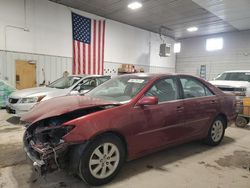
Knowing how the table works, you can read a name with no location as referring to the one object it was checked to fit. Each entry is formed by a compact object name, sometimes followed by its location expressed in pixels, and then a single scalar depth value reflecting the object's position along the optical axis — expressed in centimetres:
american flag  924
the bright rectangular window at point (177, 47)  1409
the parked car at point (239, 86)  513
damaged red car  212
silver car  488
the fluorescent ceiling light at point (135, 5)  832
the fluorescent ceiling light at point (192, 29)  1180
